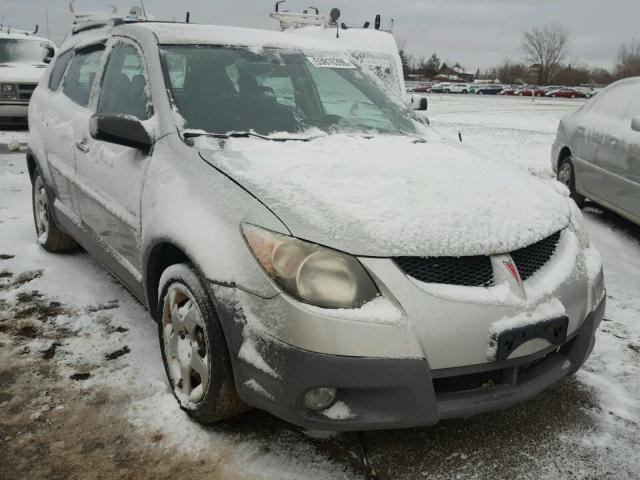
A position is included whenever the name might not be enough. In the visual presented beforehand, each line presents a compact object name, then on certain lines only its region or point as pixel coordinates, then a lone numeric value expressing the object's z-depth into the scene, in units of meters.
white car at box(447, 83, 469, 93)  62.62
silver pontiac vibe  2.02
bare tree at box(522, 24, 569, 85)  86.94
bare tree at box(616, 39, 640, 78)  91.44
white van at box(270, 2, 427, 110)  9.59
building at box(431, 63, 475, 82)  94.58
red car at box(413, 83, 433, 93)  59.50
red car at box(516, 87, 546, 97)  56.11
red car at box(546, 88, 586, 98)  54.93
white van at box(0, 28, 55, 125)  11.45
